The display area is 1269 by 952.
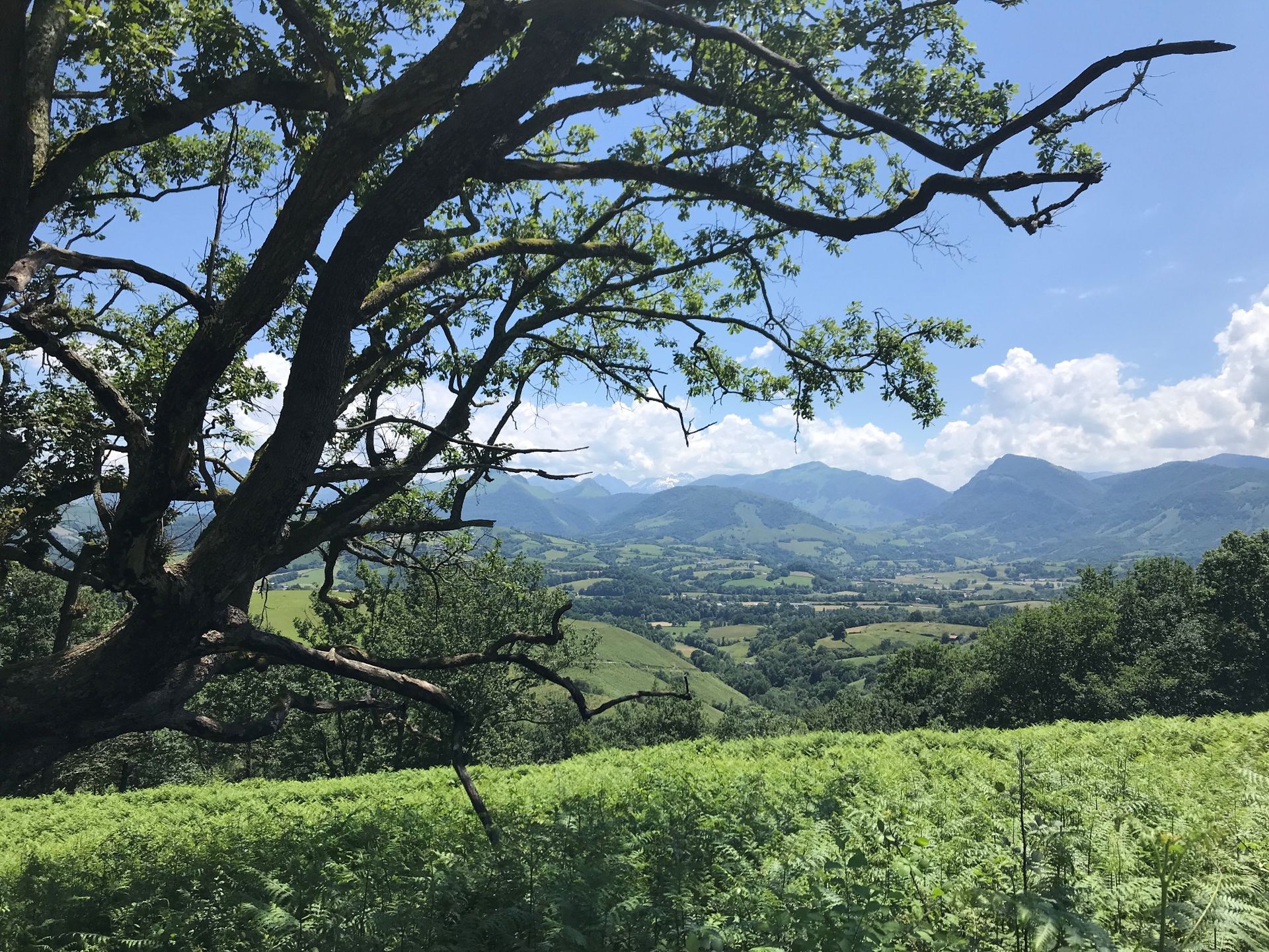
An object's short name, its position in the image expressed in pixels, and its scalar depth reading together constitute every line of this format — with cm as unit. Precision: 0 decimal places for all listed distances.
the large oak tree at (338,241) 385
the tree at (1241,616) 4084
